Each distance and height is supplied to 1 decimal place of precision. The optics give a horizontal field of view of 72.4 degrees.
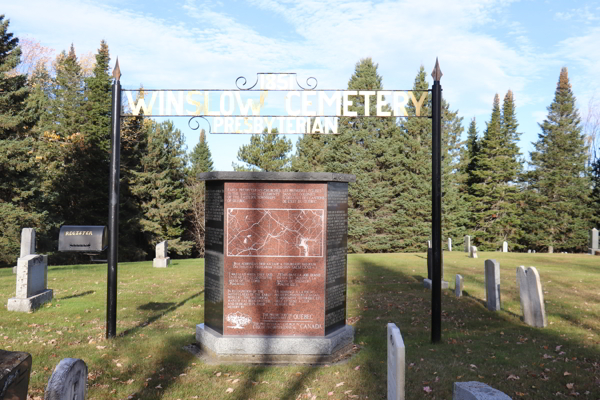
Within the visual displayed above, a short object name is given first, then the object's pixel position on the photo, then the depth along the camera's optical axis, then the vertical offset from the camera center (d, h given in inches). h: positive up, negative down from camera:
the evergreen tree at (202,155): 2097.7 +269.9
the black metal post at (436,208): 279.9 +2.2
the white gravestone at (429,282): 503.4 -88.4
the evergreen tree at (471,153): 1728.6 +258.7
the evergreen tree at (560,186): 1587.1 +109.3
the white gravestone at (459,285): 450.6 -81.1
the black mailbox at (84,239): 305.6 -25.7
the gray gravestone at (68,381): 113.9 -51.5
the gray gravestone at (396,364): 140.5 -53.9
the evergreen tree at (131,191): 1326.3 +49.2
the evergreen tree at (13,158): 960.3 +108.2
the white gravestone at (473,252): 910.4 -89.7
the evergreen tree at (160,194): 1394.1 +44.7
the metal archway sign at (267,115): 283.1 +66.3
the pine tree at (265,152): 1311.5 +180.0
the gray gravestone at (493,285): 386.6 -69.6
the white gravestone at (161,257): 734.5 -91.9
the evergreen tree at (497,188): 1622.8 +98.9
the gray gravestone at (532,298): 329.7 -69.8
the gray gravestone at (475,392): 99.7 -46.0
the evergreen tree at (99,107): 1274.6 +312.7
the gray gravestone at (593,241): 967.0 -64.9
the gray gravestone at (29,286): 370.9 -77.2
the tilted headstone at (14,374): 96.8 -41.8
